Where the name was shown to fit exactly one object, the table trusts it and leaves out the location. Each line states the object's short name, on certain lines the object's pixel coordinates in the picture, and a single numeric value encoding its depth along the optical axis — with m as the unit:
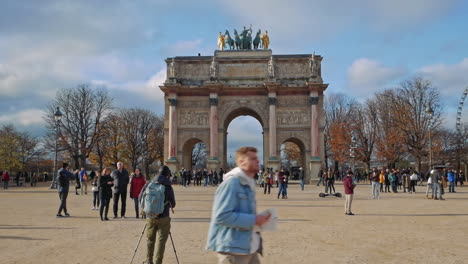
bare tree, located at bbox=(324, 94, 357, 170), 55.56
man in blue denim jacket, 3.95
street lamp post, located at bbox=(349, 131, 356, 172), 52.18
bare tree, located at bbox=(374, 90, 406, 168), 47.25
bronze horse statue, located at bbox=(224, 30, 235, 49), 50.28
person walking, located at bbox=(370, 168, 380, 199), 22.92
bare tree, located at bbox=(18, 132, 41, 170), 64.81
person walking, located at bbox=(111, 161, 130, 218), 13.68
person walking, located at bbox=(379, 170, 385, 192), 27.96
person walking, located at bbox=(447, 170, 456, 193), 29.09
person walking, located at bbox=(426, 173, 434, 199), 22.53
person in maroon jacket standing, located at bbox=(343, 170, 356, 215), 15.03
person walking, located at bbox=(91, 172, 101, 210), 16.97
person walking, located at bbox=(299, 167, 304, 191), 32.97
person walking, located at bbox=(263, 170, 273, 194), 27.72
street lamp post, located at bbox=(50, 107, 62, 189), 30.38
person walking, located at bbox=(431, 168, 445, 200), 22.09
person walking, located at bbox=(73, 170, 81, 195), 27.02
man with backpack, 7.11
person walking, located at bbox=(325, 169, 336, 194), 24.68
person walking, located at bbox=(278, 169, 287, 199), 23.03
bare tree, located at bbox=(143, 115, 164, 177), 70.88
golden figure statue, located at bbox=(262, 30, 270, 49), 49.72
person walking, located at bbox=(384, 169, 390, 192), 30.15
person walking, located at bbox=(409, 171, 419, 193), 28.55
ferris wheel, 69.62
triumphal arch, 46.16
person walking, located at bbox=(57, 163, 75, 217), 14.12
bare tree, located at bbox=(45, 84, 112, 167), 53.03
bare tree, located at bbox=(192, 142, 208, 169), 86.67
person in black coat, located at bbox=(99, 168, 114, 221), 13.52
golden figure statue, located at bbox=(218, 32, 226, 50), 50.19
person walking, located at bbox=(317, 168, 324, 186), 41.75
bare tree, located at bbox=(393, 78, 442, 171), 45.78
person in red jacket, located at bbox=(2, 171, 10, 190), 36.45
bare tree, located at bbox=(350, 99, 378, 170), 53.41
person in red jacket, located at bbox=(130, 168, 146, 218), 13.68
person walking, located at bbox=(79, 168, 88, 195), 26.82
